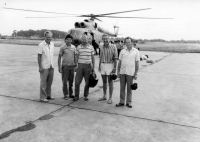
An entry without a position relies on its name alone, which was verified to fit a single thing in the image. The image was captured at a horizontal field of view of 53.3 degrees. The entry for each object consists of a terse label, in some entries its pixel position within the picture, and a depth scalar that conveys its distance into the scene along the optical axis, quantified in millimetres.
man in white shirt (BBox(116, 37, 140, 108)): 4992
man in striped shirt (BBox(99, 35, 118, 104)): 5344
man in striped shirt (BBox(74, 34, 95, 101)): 5329
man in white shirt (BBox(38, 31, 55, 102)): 5237
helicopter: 16547
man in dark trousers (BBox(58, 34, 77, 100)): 5484
